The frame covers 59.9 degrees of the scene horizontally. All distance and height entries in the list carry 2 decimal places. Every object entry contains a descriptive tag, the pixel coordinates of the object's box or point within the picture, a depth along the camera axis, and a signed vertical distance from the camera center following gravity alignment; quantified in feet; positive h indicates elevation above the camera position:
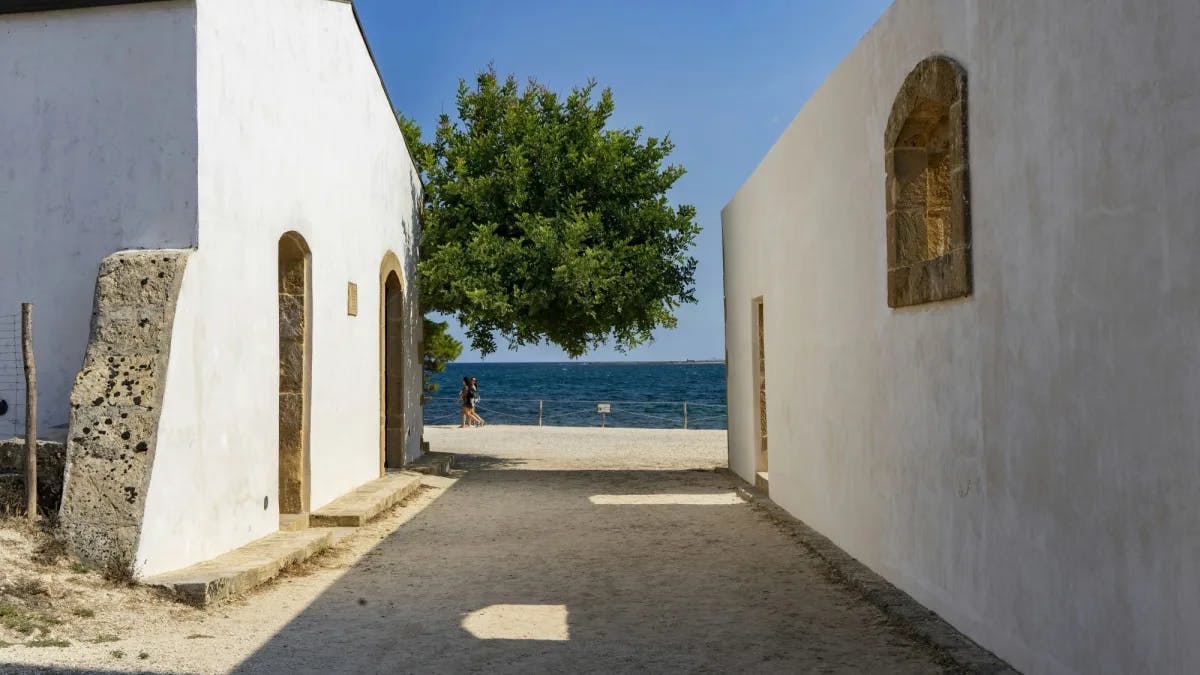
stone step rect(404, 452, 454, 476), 45.50 -3.86
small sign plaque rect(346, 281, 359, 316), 35.73 +2.80
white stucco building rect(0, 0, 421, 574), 20.48 +2.99
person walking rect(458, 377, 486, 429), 84.64 -1.89
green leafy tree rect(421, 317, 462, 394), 61.52 +1.90
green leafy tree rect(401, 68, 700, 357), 45.47 +6.82
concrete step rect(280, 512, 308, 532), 28.78 -3.95
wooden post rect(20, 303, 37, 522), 20.53 -0.74
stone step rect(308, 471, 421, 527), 30.73 -3.92
